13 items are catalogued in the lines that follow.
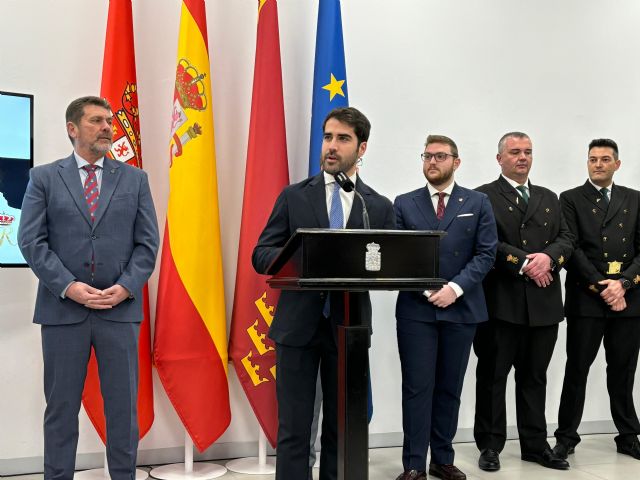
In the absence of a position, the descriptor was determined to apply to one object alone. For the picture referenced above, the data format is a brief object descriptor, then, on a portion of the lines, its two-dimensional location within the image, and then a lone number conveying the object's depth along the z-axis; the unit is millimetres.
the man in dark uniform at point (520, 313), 3844
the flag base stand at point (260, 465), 3764
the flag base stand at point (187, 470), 3641
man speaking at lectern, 2525
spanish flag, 3613
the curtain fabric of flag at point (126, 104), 3518
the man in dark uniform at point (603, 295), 4102
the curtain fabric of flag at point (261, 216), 3730
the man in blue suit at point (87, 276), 2820
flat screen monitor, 3480
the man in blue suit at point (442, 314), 3477
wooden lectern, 1830
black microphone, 1915
